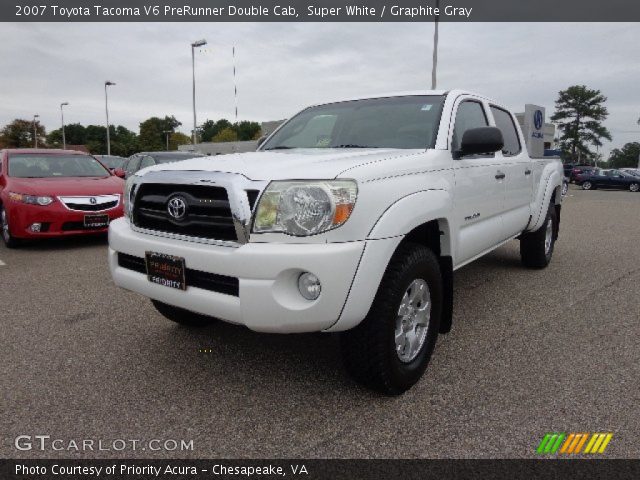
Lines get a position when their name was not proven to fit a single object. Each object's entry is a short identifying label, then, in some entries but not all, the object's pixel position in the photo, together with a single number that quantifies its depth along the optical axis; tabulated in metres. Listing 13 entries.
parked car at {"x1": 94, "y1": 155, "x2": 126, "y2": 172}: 15.56
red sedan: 6.43
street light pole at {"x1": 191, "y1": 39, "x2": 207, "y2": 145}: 26.98
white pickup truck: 2.19
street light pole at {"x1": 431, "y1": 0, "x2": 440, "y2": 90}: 15.56
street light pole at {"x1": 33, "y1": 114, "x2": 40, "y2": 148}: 69.19
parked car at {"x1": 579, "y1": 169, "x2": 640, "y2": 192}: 27.52
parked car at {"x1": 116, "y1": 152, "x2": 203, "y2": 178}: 10.04
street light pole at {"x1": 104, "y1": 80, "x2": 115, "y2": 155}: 41.31
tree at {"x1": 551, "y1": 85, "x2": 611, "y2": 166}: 68.94
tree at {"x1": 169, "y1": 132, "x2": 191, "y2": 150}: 106.50
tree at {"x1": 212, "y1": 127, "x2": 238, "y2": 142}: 96.43
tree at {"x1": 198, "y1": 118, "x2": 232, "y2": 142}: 112.88
